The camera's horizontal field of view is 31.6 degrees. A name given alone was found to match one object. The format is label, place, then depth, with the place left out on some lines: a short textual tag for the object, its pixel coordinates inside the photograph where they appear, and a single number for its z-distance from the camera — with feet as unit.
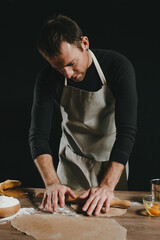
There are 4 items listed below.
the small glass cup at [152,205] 3.87
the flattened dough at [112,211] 3.98
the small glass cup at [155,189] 4.06
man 4.57
